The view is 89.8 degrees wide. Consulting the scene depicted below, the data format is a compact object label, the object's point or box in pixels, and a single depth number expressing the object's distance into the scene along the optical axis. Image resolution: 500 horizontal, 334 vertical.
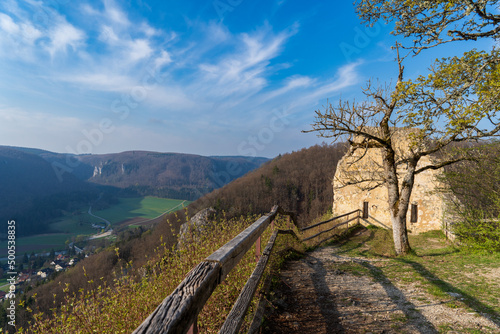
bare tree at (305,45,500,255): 5.87
